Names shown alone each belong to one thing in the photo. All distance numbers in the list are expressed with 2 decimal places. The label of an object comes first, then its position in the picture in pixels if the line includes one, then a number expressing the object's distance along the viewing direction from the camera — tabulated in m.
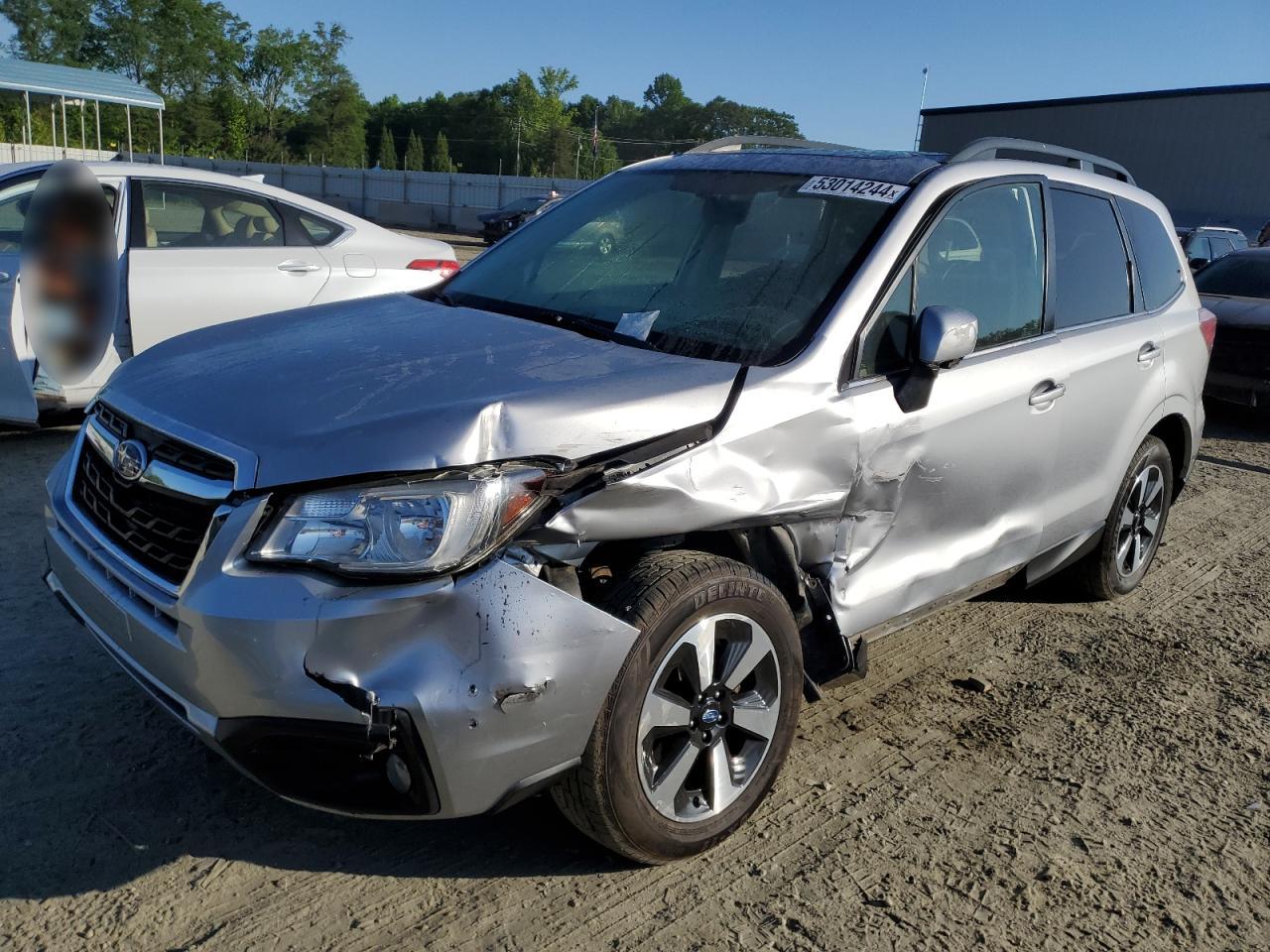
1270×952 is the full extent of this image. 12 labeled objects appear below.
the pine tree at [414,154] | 93.81
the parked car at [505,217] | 33.19
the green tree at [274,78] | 91.56
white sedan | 5.97
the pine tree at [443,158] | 89.81
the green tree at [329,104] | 94.31
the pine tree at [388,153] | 98.50
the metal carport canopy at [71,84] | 29.91
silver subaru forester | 2.29
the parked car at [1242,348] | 8.78
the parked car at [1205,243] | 16.72
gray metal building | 36.09
